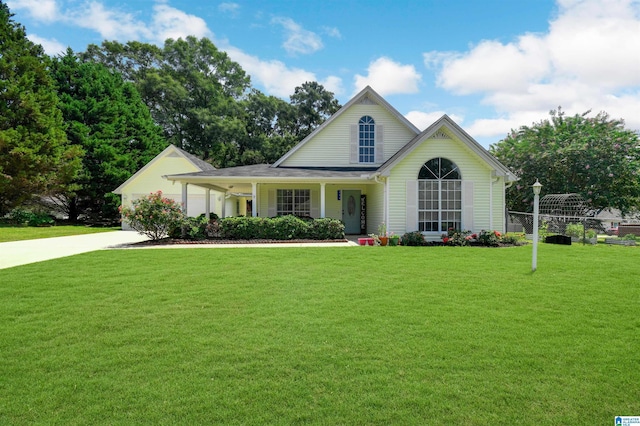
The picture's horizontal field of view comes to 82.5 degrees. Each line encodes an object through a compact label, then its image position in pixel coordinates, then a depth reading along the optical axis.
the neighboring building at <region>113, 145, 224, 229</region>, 23.67
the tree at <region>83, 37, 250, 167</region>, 37.08
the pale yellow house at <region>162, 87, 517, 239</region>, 14.72
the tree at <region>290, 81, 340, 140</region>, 40.09
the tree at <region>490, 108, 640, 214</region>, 21.88
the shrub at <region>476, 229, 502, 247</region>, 13.49
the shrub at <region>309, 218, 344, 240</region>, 14.88
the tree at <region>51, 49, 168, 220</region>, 27.17
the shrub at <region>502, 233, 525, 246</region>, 13.91
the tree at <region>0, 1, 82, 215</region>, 22.70
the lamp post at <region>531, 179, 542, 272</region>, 8.23
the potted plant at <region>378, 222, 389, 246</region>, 13.52
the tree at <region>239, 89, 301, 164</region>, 36.69
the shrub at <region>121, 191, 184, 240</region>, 13.96
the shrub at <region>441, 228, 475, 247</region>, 13.47
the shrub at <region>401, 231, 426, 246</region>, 13.55
